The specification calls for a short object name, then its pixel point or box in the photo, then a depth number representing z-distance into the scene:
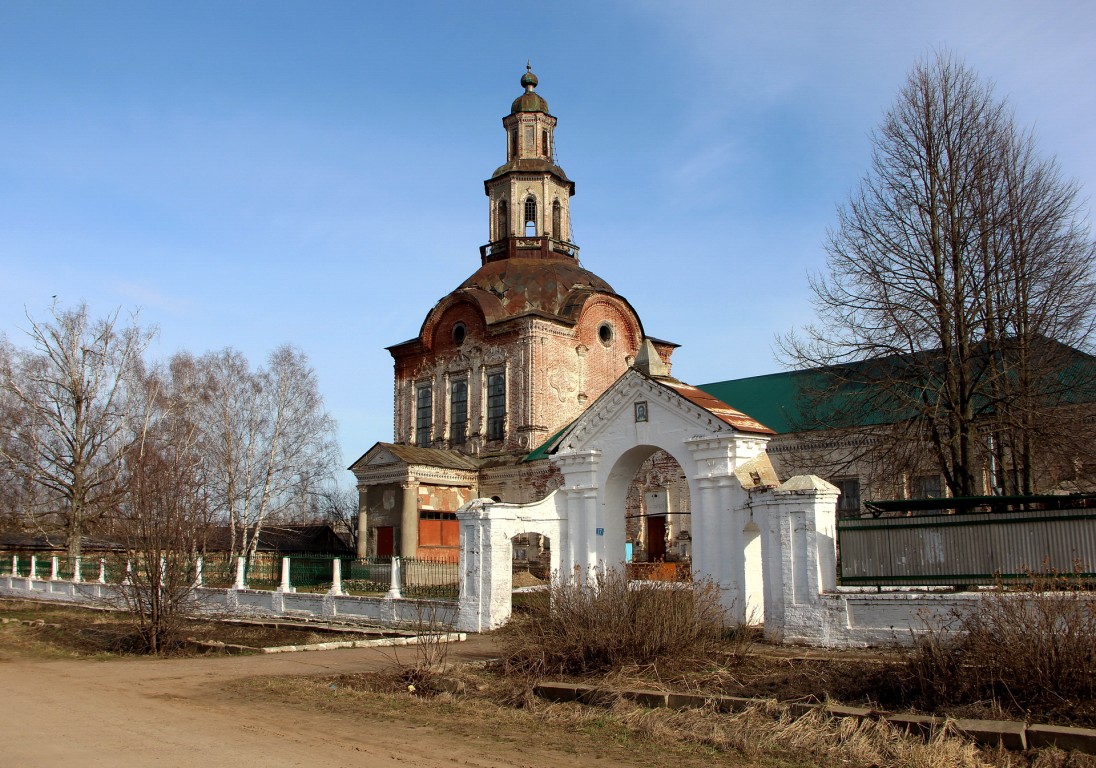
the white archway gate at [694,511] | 12.52
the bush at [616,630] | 10.03
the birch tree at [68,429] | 32.56
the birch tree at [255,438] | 34.44
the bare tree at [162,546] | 14.46
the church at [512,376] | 29.59
